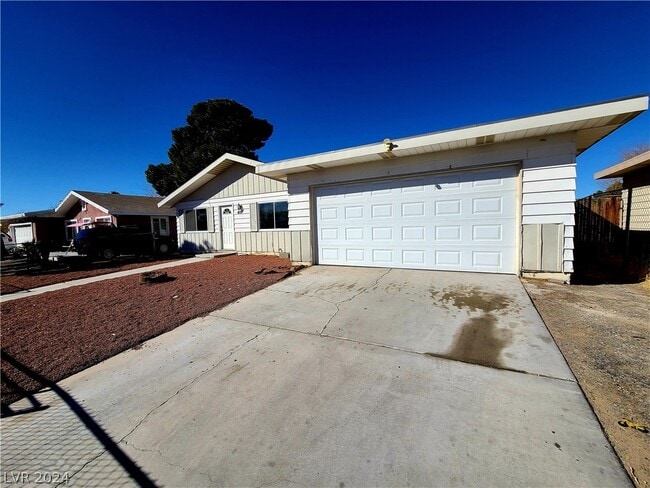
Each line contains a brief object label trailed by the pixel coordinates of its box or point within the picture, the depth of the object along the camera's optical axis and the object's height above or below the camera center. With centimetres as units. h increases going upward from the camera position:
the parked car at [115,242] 1220 -56
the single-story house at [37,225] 2066 +60
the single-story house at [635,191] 659 +80
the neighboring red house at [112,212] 1777 +140
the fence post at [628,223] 699 -5
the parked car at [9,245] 1646 -82
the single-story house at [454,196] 541 +75
